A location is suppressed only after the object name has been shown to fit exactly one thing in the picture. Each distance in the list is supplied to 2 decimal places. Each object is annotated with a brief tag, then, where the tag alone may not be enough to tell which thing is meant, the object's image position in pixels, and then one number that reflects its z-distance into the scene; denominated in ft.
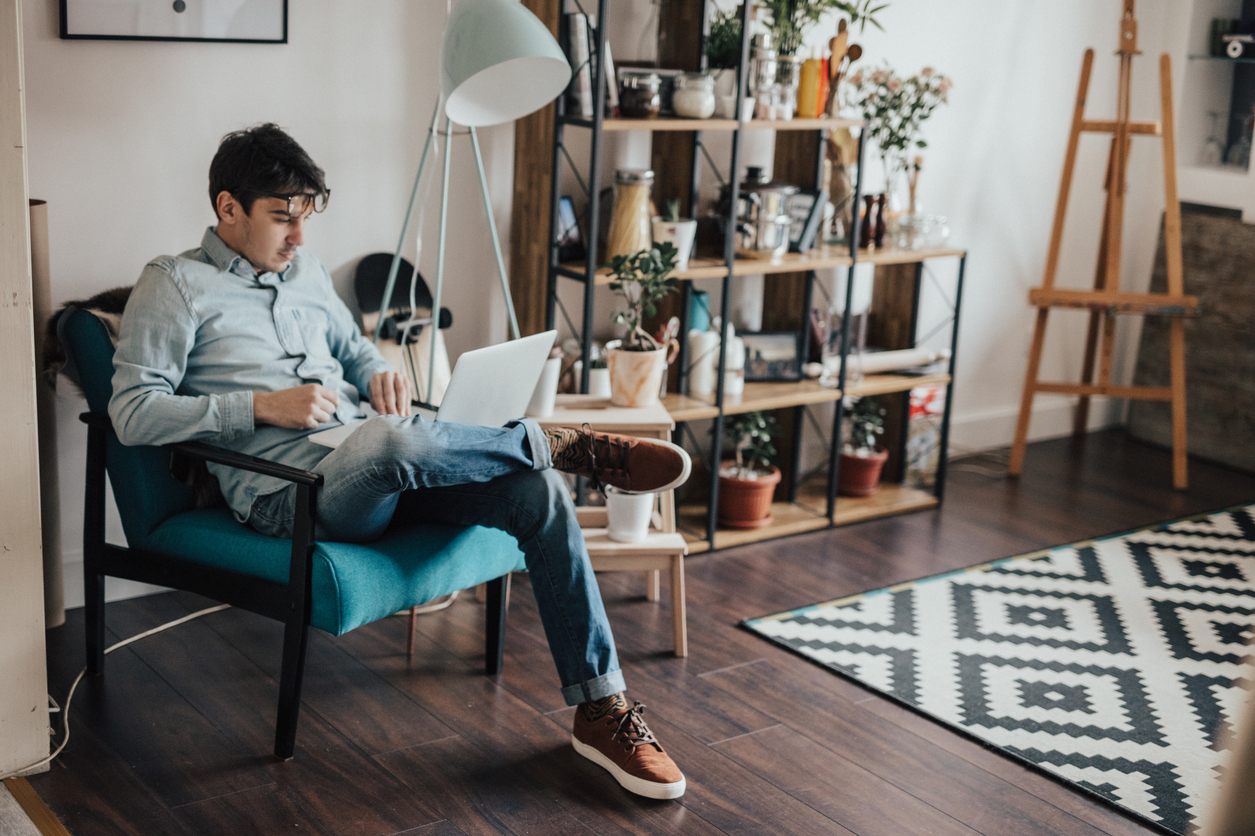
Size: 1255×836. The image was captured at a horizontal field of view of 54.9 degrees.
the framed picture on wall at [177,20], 8.65
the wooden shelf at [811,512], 11.89
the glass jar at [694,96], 10.66
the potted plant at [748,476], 12.00
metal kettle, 11.57
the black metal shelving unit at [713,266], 10.22
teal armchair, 7.20
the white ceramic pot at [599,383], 10.55
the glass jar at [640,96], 10.37
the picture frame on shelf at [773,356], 12.37
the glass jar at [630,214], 10.65
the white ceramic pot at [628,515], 9.15
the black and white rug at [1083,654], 8.11
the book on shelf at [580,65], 10.09
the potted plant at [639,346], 10.13
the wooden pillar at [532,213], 10.57
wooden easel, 14.12
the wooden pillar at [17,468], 6.49
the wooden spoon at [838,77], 11.71
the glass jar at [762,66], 11.17
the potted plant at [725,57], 10.99
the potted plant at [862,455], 13.24
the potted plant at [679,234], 10.99
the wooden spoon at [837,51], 11.47
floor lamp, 8.35
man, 7.33
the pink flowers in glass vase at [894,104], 12.35
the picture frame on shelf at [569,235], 10.81
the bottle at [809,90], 11.53
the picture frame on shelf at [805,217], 12.03
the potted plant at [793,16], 11.30
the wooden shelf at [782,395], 11.25
